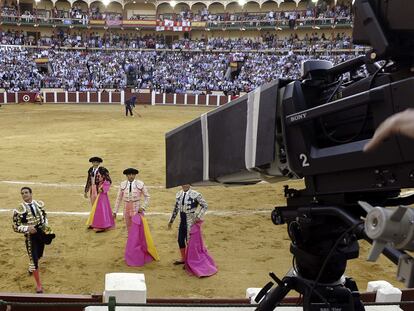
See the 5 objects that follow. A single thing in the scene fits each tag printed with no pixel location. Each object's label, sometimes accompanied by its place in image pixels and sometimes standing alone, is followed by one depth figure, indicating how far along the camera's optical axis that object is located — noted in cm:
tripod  196
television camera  150
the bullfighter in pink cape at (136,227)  616
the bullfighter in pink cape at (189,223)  593
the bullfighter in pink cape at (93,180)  759
